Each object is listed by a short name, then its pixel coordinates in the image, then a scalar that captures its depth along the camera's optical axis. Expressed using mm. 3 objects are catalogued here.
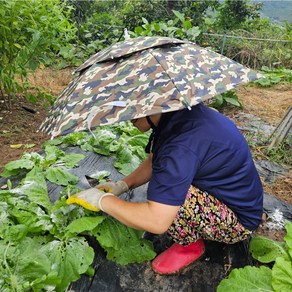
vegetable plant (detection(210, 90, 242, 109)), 4676
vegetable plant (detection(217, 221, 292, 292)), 1420
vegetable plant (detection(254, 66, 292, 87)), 6418
